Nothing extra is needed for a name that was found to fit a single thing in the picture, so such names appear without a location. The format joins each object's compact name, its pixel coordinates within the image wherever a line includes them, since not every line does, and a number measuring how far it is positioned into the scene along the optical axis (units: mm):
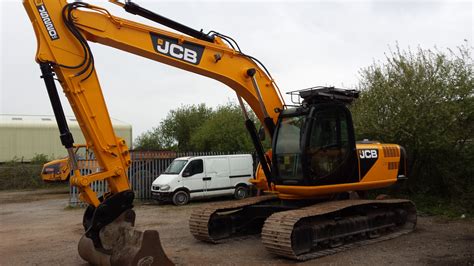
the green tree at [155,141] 35812
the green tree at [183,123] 33906
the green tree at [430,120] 11820
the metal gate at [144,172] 16922
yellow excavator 6238
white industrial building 34750
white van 15516
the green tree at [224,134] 23594
